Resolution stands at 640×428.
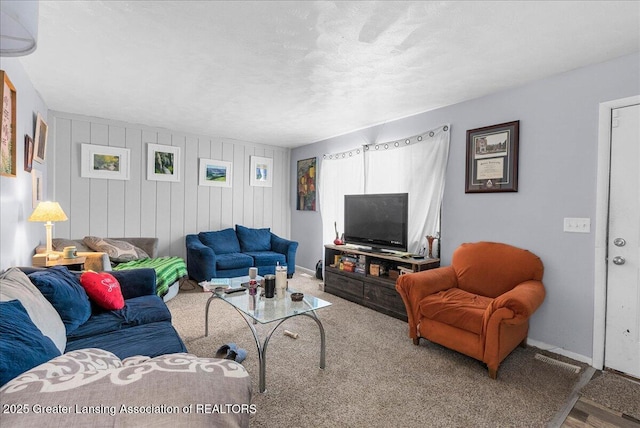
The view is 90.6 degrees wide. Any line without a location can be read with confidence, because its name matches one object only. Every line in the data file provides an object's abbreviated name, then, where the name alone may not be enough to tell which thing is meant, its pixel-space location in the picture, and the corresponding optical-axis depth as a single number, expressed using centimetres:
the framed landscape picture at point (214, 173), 534
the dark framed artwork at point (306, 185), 570
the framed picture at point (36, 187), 328
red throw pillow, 235
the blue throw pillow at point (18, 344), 95
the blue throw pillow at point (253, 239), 538
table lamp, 301
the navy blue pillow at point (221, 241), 507
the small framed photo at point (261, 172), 588
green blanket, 373
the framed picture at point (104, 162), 440
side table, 298
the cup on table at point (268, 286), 272
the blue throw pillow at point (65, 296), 199
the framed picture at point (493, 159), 303
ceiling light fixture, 85
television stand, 353
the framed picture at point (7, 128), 213
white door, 238
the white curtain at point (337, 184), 475
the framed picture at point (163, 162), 486
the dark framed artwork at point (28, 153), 297
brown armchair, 229
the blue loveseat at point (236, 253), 455
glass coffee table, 213
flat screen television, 375
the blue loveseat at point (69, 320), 120
